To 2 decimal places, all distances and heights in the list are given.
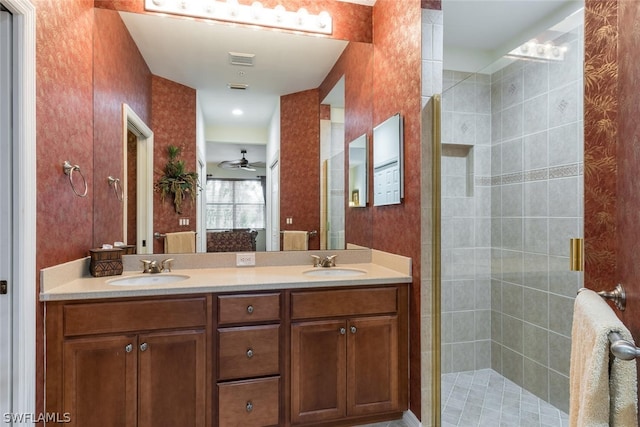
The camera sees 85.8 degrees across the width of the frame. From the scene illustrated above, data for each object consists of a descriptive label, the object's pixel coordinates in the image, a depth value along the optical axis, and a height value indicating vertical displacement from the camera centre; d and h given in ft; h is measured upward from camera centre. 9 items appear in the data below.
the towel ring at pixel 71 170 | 5.74 +0.74
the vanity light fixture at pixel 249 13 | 7.32 +4.45
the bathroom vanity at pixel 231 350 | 5.29 -2.32
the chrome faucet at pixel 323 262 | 7.98 -1.12
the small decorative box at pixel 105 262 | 6.43 -0.92
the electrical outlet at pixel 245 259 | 7.73 -1.02
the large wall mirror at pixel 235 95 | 7.58 +2.76
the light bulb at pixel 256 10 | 7.68 +4.56
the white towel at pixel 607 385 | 2.03 -1.03
